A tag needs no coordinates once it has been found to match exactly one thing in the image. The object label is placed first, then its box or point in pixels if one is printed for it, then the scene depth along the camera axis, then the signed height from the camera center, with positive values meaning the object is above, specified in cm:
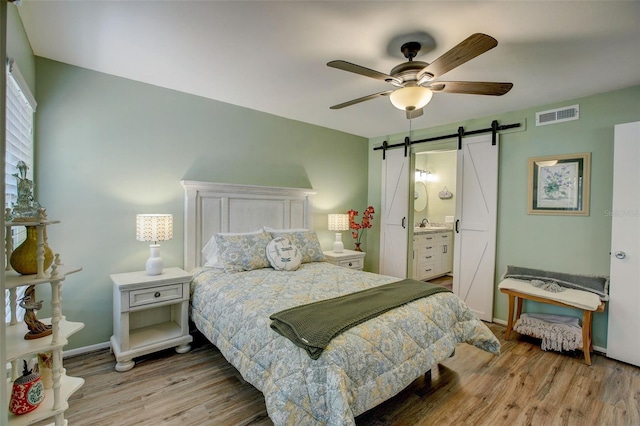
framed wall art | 303 +29
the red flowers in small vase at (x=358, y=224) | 442 -22
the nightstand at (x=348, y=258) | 393 -67
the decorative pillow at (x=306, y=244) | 334 -41
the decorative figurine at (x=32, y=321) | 139 -56
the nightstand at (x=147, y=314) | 241 -99
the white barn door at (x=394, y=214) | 454 -8
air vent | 308 +102
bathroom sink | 516 -34
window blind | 176 +48
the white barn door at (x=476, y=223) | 365 -16
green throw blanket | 154 -63
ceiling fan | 190 +87
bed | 147 -74
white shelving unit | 127 -62
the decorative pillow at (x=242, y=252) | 287 -45
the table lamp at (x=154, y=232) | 261 -24
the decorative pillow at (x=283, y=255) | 297 -48
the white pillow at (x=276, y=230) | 343 -27
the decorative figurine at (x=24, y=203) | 138 +0
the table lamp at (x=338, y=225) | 418 -24
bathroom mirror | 624 +27
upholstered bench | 264 -78
